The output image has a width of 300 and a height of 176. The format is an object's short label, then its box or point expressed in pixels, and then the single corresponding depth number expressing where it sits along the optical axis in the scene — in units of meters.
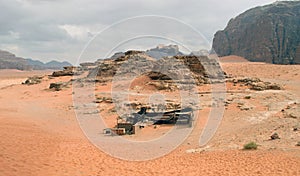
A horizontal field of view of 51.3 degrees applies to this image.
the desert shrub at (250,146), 12.52
